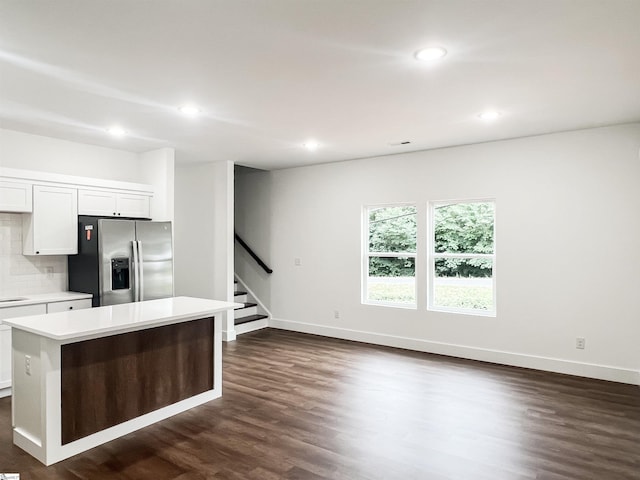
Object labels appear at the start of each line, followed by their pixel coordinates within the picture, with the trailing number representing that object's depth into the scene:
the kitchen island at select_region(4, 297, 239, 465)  2.68
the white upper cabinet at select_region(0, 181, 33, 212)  3.99
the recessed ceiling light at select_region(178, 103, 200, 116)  3.56
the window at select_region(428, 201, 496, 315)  5.08
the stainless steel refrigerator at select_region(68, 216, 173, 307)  4.43
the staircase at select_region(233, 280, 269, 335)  6.55
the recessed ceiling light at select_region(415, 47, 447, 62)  2.49
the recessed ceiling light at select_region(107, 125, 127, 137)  4.28
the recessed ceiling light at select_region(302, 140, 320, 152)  4.96
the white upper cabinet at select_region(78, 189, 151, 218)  4.66
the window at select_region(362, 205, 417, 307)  5.70
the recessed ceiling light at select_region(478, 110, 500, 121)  3.77
